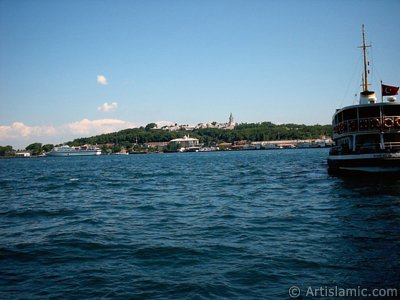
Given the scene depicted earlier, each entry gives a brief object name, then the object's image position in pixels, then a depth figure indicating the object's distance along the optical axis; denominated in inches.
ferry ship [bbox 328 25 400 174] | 1122.7
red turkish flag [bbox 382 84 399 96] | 1246.9
